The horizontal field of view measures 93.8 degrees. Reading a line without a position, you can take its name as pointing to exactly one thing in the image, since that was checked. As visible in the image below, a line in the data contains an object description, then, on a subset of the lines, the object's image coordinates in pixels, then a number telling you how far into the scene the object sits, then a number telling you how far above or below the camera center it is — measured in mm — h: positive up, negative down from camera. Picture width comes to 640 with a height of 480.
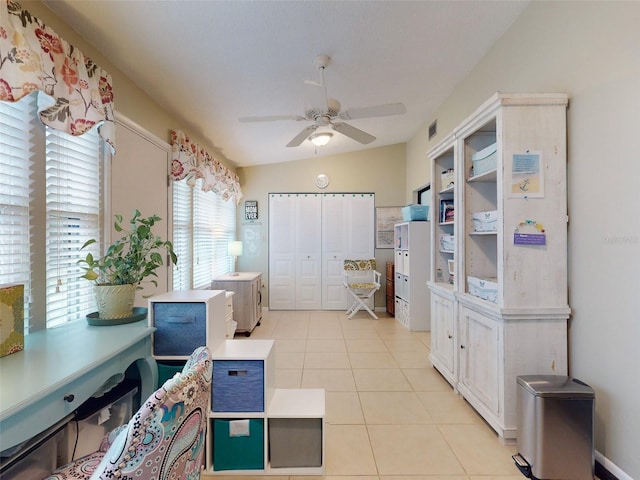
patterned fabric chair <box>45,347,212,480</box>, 714 -505
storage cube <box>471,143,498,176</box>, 1975 +565
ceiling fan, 2363 +1043
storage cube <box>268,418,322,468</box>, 1597 -1087
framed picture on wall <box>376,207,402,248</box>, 5199 +314
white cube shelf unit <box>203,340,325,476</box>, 1596 -1013
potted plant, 1695 -196
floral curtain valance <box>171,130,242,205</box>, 2963 +833
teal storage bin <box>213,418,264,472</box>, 1604 -1121
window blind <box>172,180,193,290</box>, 3200 +69
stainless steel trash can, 1500 -972
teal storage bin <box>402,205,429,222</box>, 4258 +402
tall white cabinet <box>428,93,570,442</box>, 1767 -32
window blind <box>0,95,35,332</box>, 1410 +238
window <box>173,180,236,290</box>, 3301 +58
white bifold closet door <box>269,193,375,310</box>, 5227 -91
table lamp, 4348 -122
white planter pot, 1692 -344
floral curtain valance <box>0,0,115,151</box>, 1259 +816
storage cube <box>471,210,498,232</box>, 2006 +137
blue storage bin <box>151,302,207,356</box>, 1745 -511
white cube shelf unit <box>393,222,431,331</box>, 4156 -502
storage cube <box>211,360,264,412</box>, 1615 -796
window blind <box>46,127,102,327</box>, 1664 +143
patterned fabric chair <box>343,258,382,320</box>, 4742 -697
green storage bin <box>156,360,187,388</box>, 1768 -778
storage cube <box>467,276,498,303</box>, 1938 -325
